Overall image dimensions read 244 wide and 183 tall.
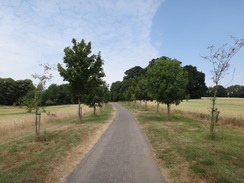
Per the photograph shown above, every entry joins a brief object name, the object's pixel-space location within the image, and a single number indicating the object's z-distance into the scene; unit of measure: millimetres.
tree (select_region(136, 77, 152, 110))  30775
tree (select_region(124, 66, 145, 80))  83788
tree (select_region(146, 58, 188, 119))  15609
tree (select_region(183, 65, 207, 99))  76000
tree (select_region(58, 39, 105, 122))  14705
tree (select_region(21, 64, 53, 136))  8773
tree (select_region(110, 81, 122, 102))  88131
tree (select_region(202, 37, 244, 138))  8480
